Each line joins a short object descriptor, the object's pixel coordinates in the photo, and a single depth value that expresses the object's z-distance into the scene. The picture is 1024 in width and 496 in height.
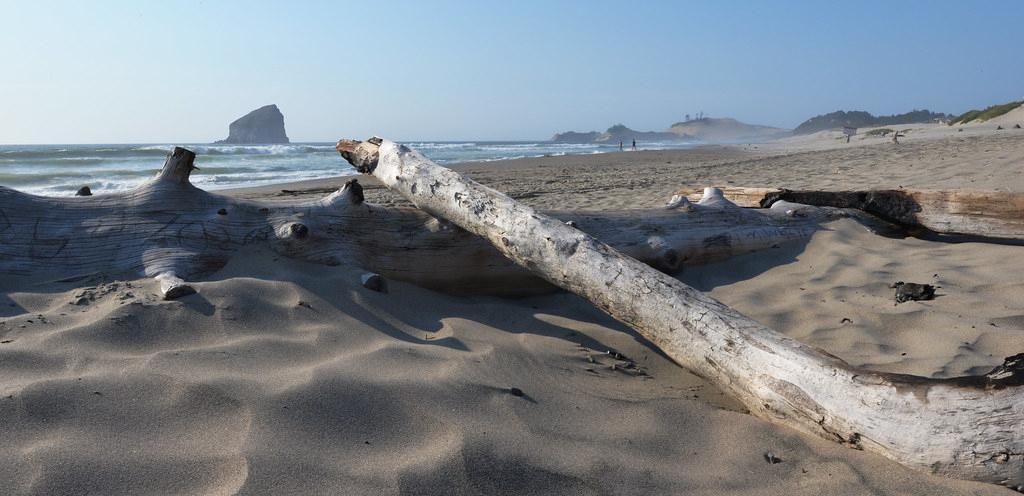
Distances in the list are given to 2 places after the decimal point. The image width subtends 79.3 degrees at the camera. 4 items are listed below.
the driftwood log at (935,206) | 4.46
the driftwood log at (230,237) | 2.95
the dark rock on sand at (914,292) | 3.35
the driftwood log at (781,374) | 1.71
